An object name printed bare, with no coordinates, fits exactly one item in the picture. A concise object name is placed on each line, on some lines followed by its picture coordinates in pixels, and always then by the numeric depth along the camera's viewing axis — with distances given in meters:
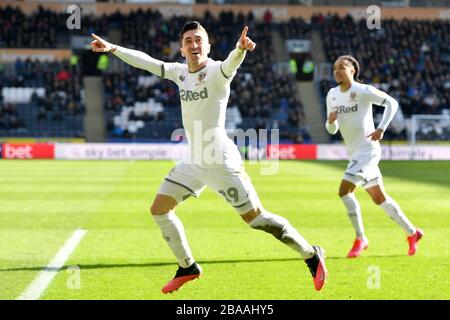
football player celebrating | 14.55
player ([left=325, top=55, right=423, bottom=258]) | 19.75
